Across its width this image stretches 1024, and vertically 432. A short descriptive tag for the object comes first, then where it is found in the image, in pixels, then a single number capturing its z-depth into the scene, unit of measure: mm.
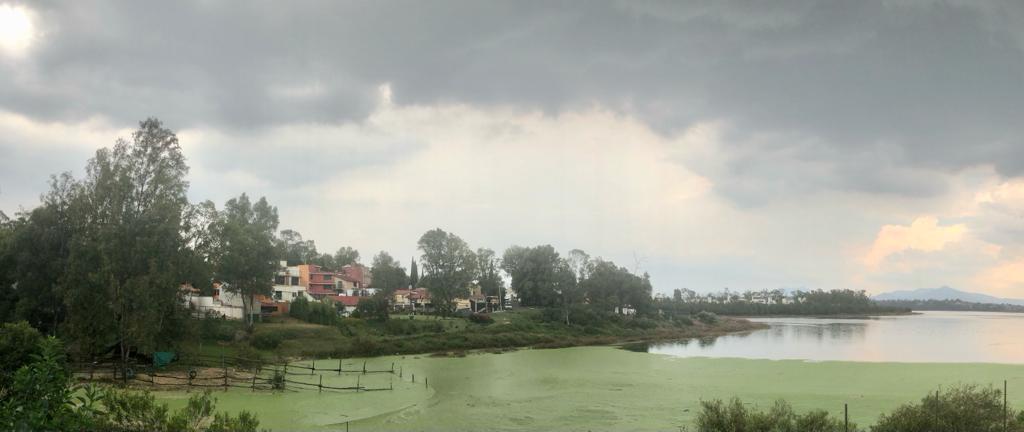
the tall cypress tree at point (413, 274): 121875
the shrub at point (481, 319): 71750
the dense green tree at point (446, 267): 75062
